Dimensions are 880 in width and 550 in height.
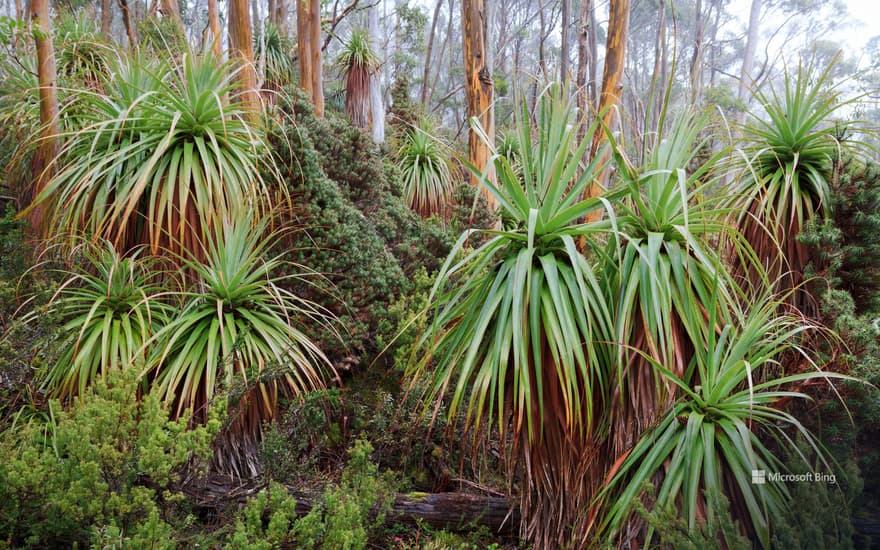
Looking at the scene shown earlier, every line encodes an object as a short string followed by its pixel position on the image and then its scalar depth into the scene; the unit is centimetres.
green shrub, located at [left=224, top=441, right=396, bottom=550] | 211
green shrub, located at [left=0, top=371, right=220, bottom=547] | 200
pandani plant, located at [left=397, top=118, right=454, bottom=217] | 784
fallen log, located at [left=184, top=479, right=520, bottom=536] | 296
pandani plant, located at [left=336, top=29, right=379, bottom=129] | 883
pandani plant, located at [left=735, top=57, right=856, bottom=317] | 317
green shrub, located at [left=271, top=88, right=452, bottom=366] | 369
